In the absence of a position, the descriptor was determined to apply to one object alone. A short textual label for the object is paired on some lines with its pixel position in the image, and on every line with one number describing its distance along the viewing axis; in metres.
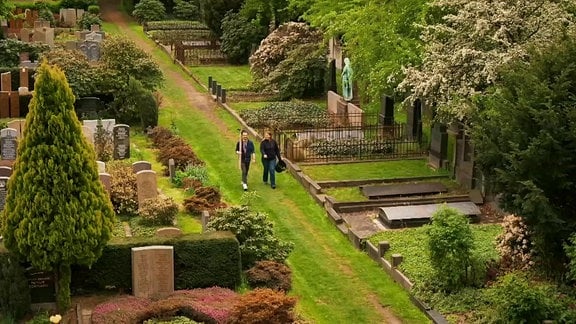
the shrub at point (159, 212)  23.52
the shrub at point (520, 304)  16.78
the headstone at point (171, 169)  27.97
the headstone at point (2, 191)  23.72
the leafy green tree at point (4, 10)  50.38
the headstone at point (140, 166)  25.92
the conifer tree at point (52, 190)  17.73
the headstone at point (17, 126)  30.30
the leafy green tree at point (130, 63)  36.72
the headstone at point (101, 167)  25.33
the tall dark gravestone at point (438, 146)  28.83
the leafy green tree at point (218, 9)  55.38
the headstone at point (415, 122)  31.58
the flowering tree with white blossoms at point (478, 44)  24.91
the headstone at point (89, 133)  28.58
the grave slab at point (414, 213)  23.70
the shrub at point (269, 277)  19.92
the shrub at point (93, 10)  70.06
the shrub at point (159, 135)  32.38
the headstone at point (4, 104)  35.66
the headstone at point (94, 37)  47.40
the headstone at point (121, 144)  29.52
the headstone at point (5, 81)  36.85
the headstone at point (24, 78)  37.47
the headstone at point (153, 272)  19.11
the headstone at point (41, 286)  18.70
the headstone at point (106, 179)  24.16
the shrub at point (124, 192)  24.36
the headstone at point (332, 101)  36.90
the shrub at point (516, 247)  19.98
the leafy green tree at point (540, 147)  18.52
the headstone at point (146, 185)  24.22
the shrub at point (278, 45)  44.19
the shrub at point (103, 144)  29.03
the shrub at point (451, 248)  18.88
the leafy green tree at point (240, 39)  51.22
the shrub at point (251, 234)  20.61
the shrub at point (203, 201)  24.98
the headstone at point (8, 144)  28.02
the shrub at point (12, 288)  18.16
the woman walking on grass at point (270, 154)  27.05
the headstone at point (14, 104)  35.72
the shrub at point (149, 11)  68.00
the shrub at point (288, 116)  34.69
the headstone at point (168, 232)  20.36
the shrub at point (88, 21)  62.47
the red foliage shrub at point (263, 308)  17.22
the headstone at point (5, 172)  24.62
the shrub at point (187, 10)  68.06
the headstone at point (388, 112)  32.97
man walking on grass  27.16
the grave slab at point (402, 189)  26.17
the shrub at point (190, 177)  27.19
